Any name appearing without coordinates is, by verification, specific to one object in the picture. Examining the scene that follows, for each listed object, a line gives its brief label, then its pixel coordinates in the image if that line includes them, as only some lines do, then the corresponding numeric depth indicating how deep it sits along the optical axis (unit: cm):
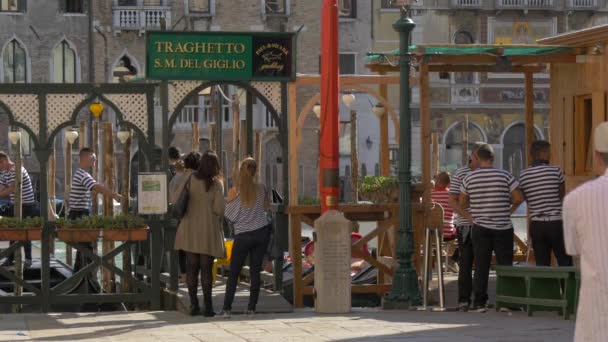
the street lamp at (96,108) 1816
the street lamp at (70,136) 2741
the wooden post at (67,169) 2597
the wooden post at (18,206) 1621
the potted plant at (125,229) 1573
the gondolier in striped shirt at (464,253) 1536
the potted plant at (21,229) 1552
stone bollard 1495
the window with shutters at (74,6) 5341
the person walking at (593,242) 695
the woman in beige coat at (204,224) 1480
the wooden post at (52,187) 2302
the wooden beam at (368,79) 1797
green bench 1407
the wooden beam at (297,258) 1622
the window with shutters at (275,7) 5497
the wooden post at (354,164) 1847
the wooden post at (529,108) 1903
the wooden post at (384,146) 1847
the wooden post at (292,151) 1642
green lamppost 1562
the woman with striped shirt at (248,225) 1472
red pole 1510
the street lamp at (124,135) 1934
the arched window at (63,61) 5309
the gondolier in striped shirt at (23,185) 2098
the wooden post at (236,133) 2129
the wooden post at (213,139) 2177
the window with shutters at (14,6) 5281
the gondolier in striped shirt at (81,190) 1798
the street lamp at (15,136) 1816
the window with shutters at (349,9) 5516
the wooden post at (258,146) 2082
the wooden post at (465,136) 2851
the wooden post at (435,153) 2875
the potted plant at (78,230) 1568
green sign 1581
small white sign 1580
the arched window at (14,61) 5288
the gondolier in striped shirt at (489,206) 1474
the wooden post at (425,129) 1652
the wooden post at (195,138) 2269
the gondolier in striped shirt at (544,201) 1484
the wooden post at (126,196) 1681
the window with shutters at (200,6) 5414
